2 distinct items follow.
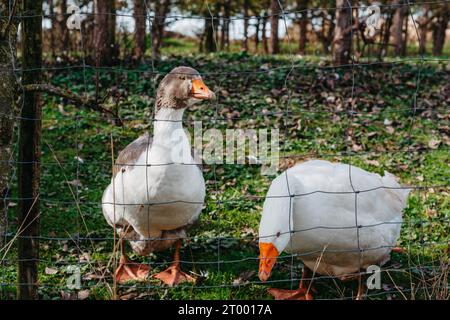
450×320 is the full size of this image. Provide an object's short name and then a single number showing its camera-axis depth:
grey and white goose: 3.80
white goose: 3.29
